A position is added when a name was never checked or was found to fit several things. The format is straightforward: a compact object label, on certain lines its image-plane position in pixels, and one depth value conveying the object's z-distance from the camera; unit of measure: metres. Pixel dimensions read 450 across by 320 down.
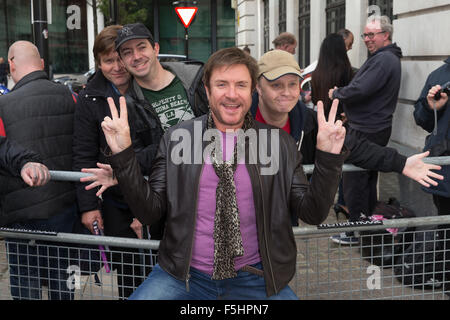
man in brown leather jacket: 2.64
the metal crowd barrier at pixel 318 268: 2.96
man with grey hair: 5.50
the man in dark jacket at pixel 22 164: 2.83
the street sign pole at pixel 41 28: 6.41
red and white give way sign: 14.17
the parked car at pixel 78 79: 14.65
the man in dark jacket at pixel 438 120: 4.00
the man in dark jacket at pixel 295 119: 2.98
